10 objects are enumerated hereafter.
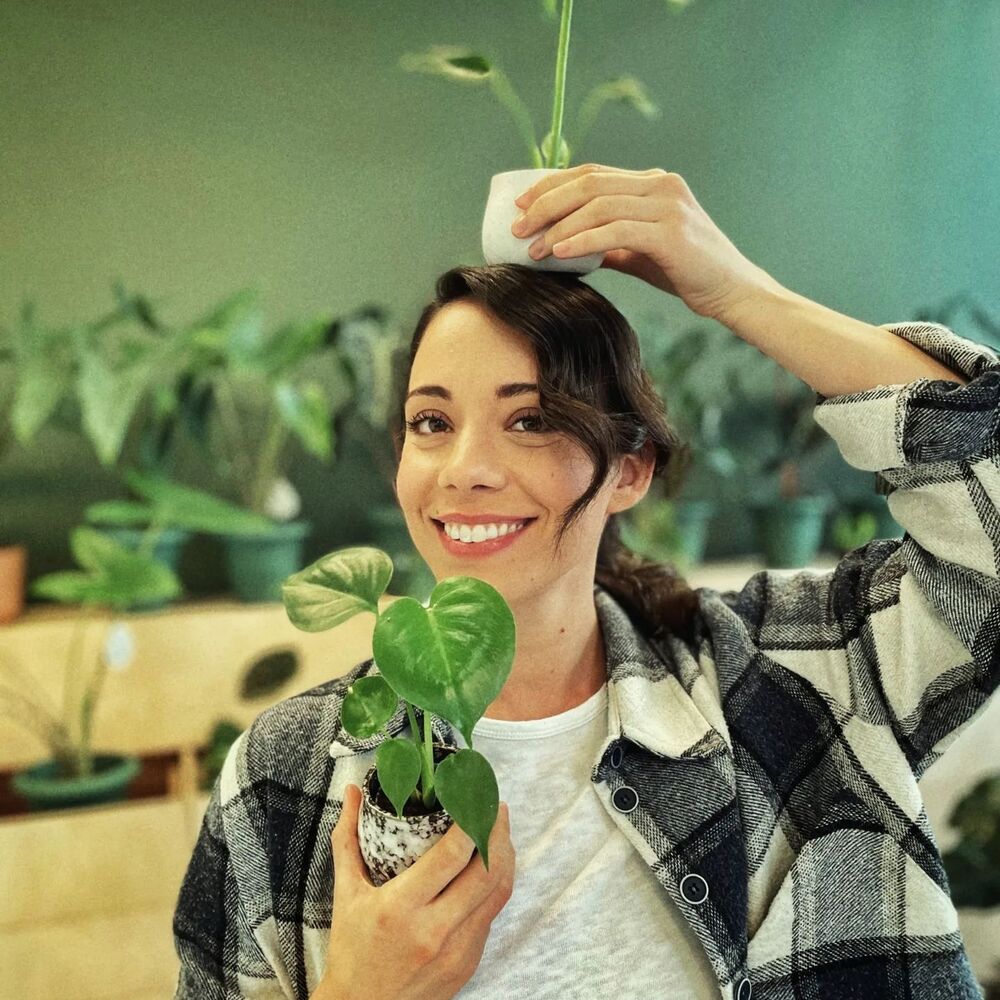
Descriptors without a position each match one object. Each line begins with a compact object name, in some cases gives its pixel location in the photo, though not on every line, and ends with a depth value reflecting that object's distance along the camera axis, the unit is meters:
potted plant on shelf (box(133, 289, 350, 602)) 1.94
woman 0.89
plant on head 0.98
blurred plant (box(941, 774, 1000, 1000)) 2.10
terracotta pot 1.91
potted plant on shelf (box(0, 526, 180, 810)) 1.79
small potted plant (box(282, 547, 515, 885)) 0.63
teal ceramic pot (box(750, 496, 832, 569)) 2.56
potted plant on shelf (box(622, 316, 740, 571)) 2.41
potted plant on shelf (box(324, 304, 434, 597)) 2.10
